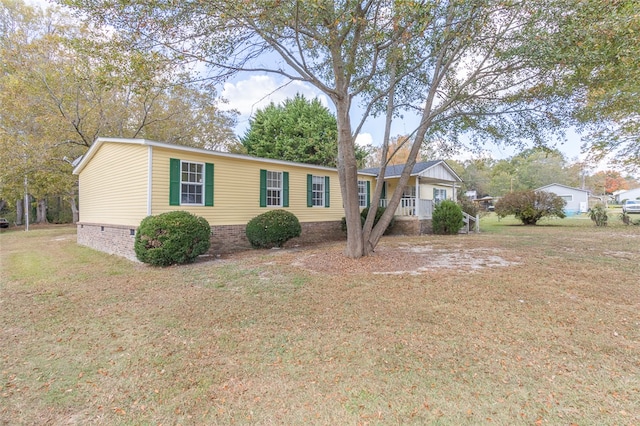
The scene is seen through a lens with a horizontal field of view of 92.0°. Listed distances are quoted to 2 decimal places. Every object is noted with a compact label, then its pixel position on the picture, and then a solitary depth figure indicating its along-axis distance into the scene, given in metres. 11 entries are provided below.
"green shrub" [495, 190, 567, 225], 17.84
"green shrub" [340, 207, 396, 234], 13.43
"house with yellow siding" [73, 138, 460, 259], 8.56
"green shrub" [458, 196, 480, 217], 16.44
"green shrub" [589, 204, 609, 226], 16.62
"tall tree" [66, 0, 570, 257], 5.75
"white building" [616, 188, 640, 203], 44.16
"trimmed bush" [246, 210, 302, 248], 9.73
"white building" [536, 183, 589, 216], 33.97
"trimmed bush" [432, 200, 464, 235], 14.08
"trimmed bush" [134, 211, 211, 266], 7.21
